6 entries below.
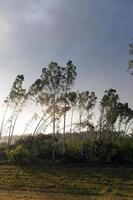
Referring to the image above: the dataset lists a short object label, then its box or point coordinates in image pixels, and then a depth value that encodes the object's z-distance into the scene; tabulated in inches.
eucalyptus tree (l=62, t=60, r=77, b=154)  1276.3
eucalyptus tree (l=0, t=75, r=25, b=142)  1315.5
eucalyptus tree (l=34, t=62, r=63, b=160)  1253.3
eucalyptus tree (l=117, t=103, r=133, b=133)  1715.8
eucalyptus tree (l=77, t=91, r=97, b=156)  1476.2
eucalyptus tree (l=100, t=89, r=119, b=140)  1560.4
